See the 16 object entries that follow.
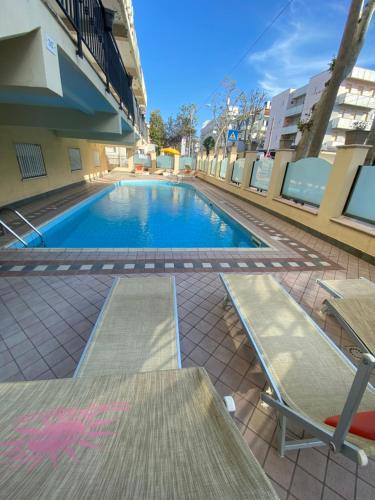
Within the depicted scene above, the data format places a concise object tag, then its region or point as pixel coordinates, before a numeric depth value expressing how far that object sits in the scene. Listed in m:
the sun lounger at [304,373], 1.04
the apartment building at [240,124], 25.16
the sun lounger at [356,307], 2.16
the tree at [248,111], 24.08
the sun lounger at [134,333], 1.83
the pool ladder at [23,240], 4.73
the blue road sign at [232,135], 17.80
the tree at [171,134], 40.62
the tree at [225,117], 23.58
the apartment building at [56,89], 2.10
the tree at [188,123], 35.56
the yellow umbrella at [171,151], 23.37
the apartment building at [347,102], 23.39
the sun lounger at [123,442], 0.59
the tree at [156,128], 37.94
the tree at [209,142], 39.27
